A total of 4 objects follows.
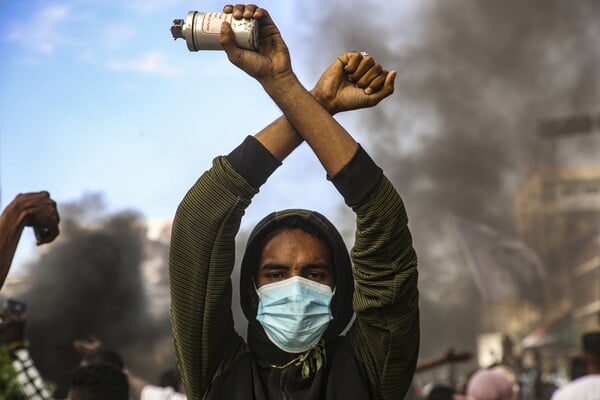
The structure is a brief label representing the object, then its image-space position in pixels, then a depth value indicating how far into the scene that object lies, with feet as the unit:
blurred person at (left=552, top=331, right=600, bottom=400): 14.66
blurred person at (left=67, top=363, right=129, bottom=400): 11.84
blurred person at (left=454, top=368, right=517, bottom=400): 15.56
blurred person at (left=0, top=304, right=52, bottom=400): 13.80
